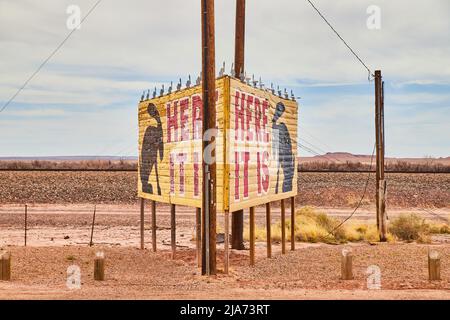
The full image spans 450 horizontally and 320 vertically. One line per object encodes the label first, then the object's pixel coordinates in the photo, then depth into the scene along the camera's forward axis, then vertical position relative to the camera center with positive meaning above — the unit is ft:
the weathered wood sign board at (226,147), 47.06 +2.21
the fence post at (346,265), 44.68 -8.26
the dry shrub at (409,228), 78.89 -9.27
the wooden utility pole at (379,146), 75.20 +2.97
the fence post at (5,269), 42.70 -8.09
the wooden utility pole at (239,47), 65.72 +14.90
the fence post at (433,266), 43.60 -8.14
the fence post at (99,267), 43.96 -8.17
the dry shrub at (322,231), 77.56 -9.65
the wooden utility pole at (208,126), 45.32 +3.55
